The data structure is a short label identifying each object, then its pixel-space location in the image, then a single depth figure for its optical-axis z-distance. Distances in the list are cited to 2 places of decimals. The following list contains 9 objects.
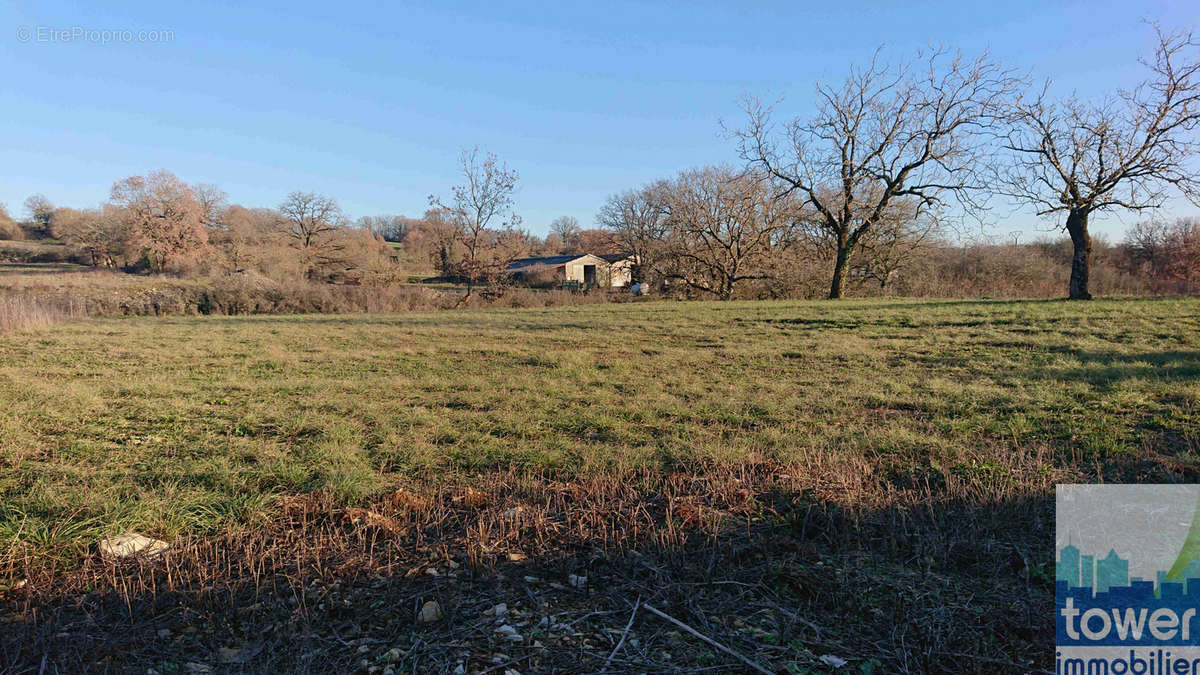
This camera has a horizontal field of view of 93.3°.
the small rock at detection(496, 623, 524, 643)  2.23
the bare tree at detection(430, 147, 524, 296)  28.83
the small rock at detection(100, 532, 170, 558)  2.84
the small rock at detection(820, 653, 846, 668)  2.06
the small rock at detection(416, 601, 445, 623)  2.36
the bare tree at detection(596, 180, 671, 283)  35.91
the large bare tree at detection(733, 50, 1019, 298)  22.97
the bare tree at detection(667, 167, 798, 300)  30.03
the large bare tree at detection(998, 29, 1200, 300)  18.02
